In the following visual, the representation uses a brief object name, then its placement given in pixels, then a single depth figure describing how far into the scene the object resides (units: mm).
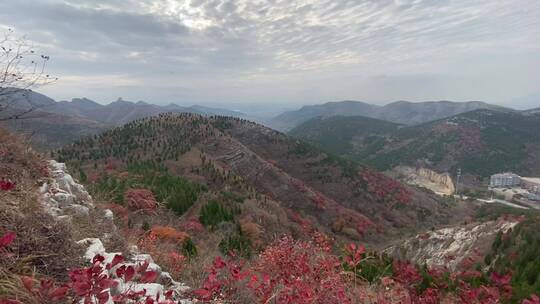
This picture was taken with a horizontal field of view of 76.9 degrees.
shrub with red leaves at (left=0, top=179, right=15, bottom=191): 4050
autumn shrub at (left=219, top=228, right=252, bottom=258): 14247
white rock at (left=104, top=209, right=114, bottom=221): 7370
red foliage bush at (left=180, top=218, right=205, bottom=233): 20406
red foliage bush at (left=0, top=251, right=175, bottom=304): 2879
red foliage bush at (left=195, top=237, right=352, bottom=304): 4812
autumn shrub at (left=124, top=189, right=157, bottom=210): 17781
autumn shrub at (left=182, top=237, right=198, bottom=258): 9250
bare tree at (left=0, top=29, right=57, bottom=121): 5504
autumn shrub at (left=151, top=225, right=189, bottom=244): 11845
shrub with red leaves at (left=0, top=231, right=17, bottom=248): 2942
